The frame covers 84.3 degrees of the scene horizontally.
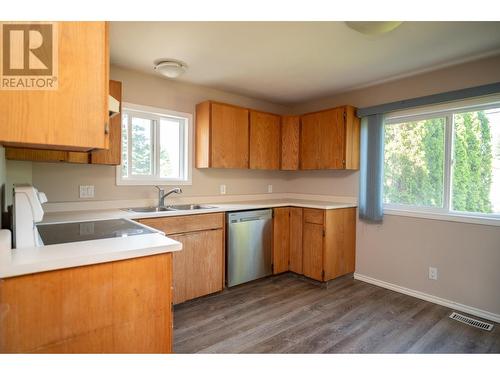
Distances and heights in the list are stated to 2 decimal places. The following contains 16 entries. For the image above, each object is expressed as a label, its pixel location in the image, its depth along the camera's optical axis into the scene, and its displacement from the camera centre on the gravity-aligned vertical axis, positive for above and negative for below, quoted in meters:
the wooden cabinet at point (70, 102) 0.96 +0.30
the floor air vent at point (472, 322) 2.29 -1.17
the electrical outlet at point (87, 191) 2.55 -0.08
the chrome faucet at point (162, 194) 2.88 -0.12
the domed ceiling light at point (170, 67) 2.51 +1.07
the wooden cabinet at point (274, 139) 3.16 +0.56
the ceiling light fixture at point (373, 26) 1.63 +0.96
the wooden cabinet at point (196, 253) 2.50 -0.67
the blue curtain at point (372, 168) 3.09 +0.19
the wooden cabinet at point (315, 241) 3.07 -0.67
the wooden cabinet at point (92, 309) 0.96 -0.49
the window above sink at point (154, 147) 2.87 +0.40
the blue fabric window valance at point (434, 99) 2.37 +0.84
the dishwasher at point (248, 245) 2.88 -0.67
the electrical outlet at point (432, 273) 2.75 -0.88
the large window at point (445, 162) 2.48 +0.23
